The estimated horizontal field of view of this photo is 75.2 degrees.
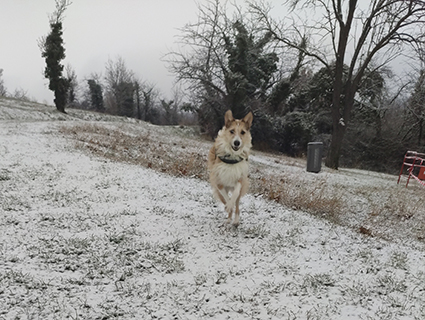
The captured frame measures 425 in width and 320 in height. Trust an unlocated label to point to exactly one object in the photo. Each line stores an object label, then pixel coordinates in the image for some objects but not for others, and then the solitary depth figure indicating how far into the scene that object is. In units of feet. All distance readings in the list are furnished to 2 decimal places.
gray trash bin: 45.98
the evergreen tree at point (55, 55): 92.17
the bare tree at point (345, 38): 49.16
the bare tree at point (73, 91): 172.55
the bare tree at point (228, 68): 75.00
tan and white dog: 16.06
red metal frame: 37.78
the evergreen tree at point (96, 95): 173.33
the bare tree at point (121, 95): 171.22
